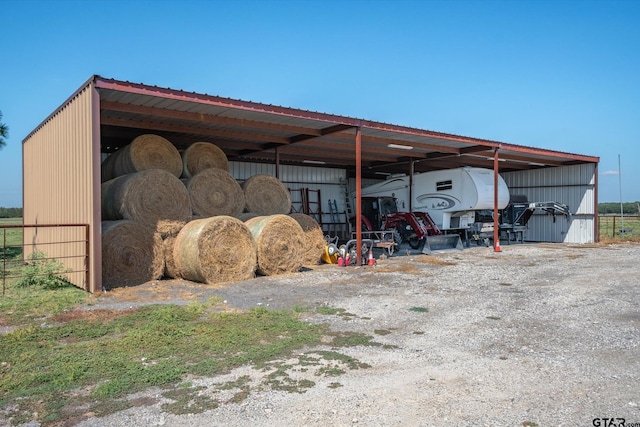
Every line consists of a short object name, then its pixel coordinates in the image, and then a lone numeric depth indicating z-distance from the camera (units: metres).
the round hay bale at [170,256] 9.96
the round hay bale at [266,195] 12.90
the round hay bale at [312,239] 13.06
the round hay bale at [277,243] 10.45
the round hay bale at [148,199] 9.59
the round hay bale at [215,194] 11.21
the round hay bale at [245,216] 11.80
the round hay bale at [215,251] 9.31
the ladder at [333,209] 21.15
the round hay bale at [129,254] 8.93
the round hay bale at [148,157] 10.84
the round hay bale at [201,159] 12.11
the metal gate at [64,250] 8.73
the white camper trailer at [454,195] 17.67
